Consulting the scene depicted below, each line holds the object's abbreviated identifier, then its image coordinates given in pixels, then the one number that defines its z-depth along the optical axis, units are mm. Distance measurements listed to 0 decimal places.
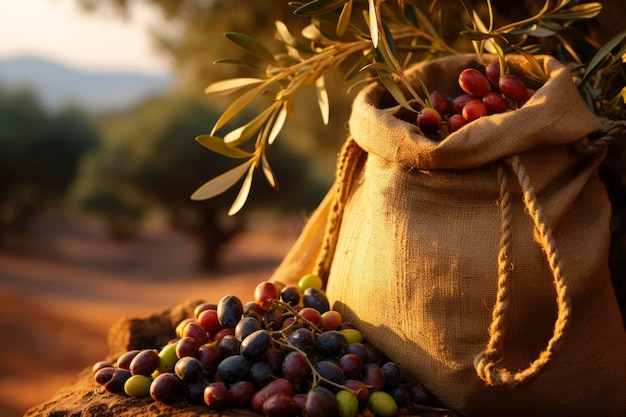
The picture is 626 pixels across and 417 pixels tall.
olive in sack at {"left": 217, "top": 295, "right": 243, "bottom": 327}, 792
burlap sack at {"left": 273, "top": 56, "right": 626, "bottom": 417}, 754
